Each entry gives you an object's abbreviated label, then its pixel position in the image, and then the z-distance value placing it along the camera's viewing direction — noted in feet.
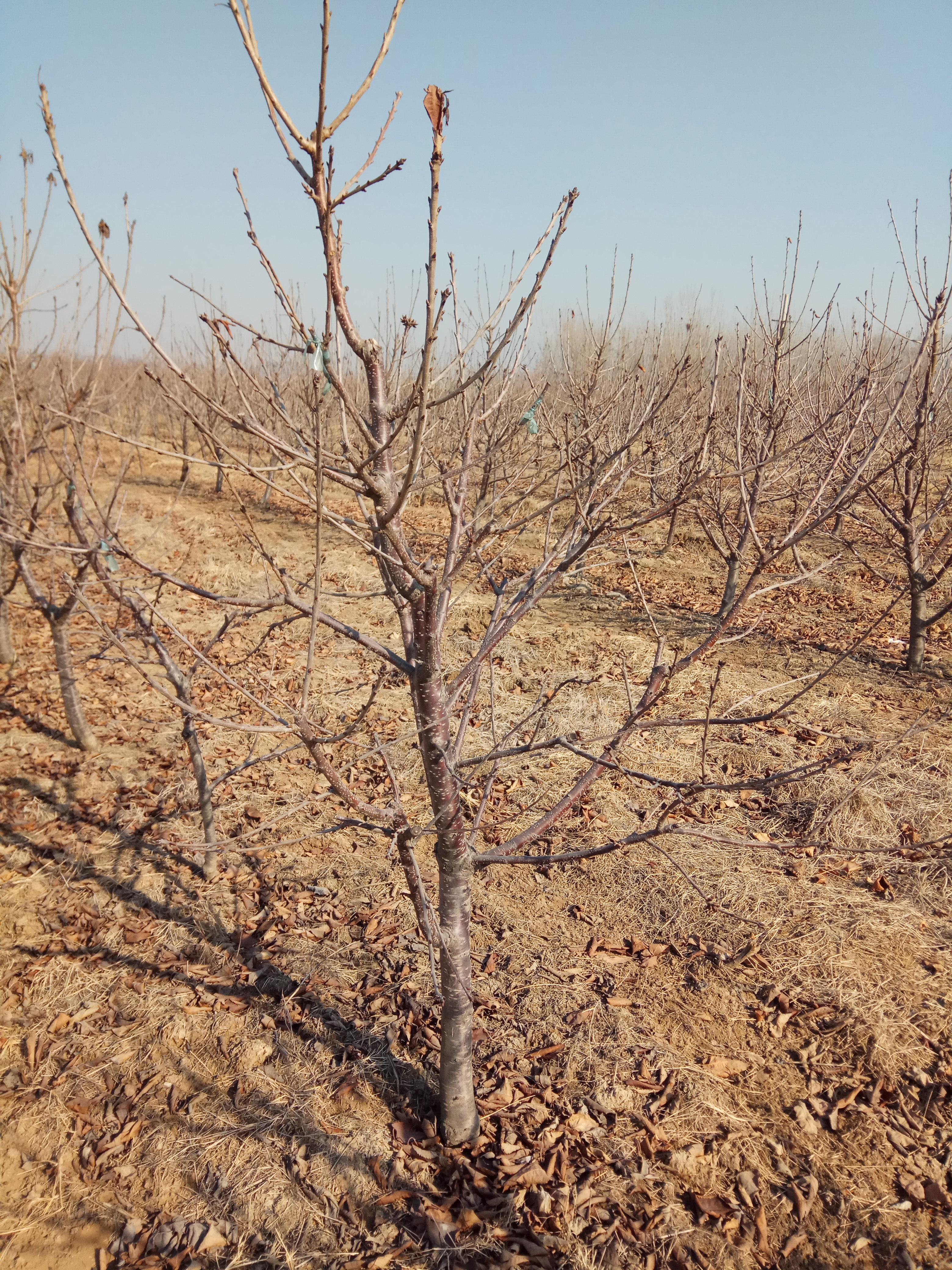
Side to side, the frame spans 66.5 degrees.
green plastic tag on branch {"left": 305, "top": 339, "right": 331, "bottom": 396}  3.57
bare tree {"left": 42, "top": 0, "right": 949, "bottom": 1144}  3.75
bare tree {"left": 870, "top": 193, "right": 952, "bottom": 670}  15.17
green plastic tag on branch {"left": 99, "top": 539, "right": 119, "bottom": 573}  5.28
